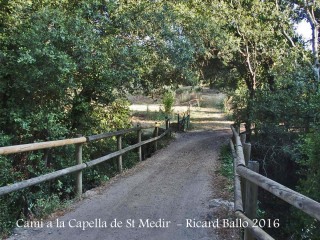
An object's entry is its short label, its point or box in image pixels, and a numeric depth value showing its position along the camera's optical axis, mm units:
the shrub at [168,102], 26884
